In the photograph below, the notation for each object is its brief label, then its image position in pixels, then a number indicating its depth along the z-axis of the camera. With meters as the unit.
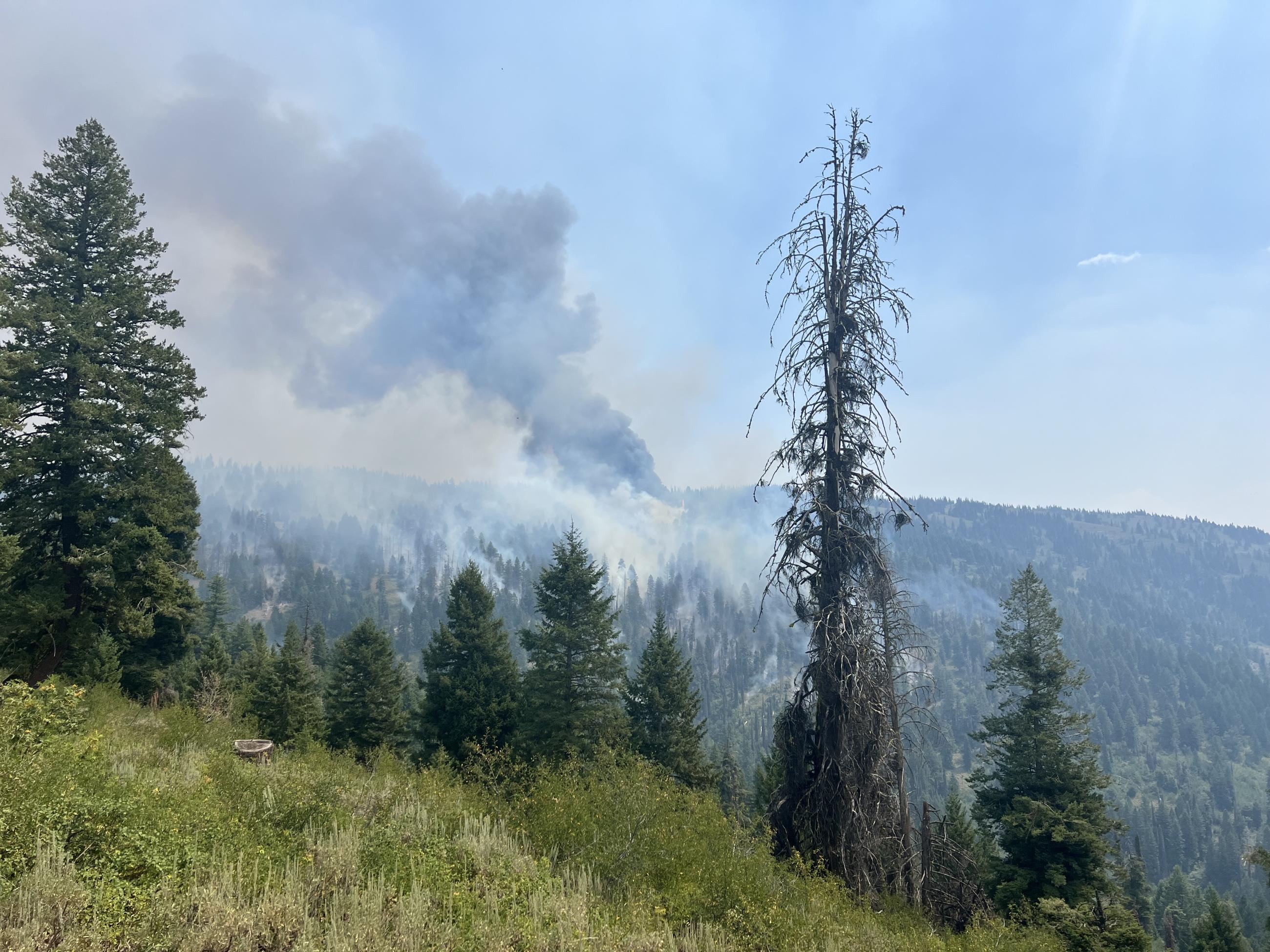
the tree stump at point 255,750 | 14.98
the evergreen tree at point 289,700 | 34.84
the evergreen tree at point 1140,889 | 54.22
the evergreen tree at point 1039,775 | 23.25
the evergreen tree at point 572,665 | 28.12
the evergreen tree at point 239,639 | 76.31
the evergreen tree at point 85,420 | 16.59
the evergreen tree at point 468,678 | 30.52
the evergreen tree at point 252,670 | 37.22
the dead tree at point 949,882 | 11.39
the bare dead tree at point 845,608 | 10.70
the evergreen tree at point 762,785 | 37.28
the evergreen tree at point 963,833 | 36.50
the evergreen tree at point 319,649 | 81.06
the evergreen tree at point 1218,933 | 33.81
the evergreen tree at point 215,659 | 40.03
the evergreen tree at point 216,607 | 65.62
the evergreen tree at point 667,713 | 31.83
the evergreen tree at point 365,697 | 36.53
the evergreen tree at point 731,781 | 51.25
